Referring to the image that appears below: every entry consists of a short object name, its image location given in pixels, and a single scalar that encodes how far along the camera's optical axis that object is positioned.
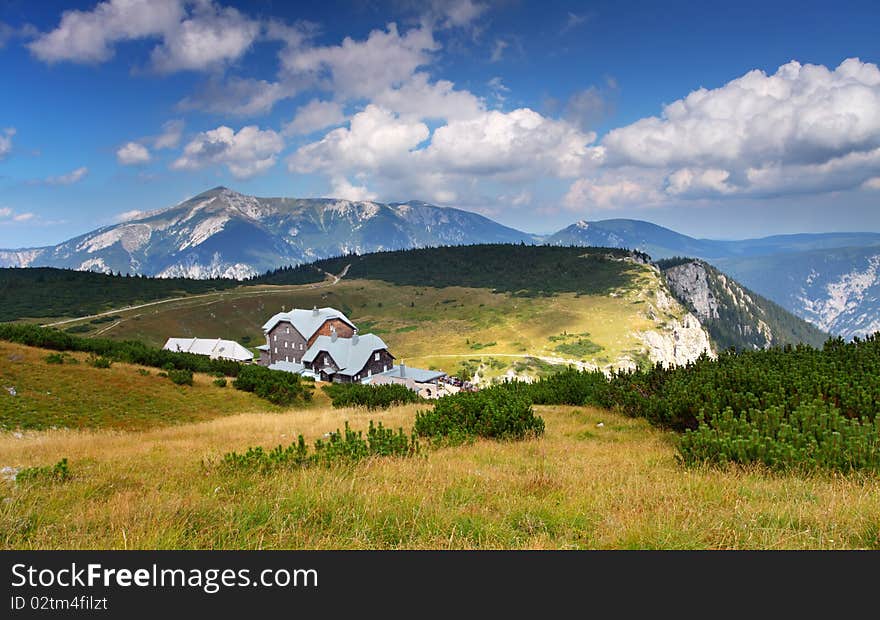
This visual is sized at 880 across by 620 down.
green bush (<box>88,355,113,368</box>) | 26.69
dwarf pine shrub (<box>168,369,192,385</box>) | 27.75
